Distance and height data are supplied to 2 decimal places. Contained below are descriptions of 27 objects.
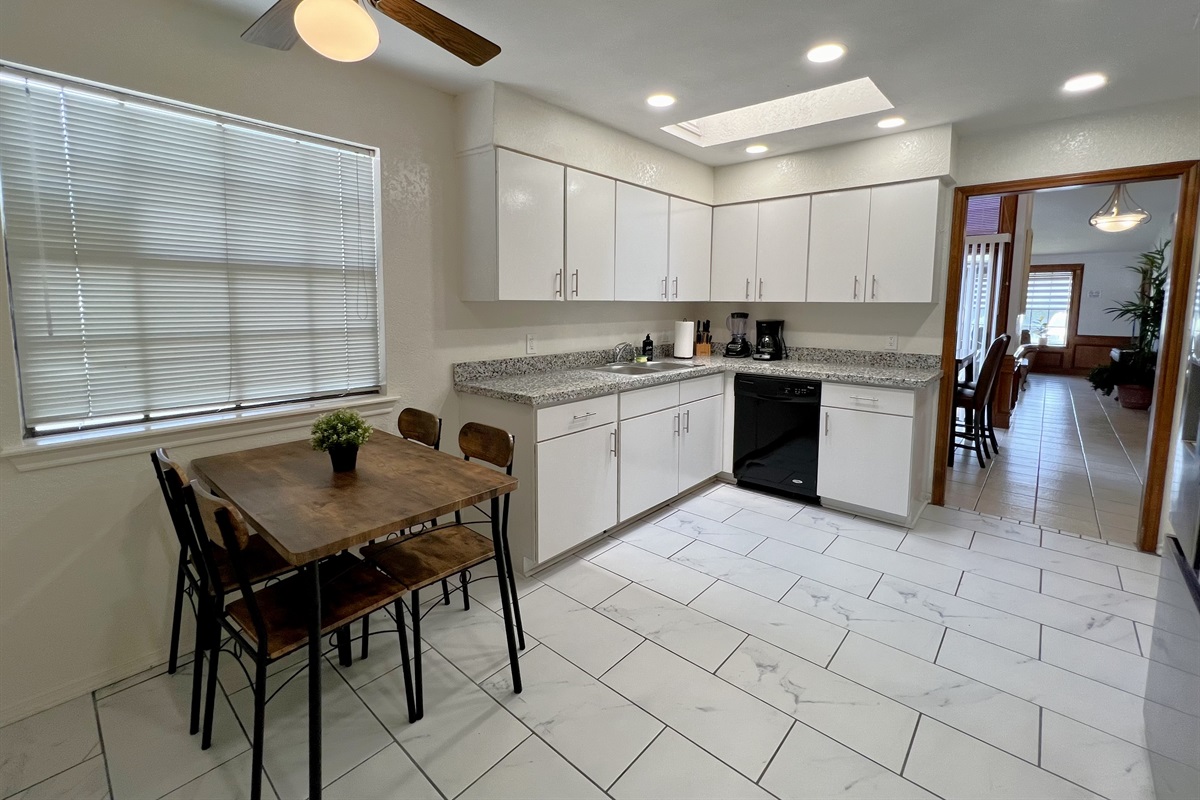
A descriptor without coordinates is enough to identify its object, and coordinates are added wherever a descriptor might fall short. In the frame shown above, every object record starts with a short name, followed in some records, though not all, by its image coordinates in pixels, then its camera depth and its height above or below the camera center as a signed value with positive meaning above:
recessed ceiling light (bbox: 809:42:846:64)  2.40 +1.15
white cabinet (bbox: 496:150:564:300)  2.96 +0.53
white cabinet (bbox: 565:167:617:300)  3.33 +0.55
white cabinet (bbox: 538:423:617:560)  2.90 -0.81
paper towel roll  4.44 -0.06
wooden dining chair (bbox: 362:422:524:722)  1.94 -0.79
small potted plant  2.03 -0.37
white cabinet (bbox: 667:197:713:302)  4.11 +0.58
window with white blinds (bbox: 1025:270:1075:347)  11.45 +0.61
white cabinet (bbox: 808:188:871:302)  3.75 +0.56
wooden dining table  1.51 -0.51
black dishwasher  3.77 -0.66
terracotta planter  7.37 -0.75
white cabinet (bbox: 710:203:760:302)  4.25 +0.58
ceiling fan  1.45 +0.83
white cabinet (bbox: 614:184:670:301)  3.67 +0.56
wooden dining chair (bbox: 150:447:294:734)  1.70 -0.78
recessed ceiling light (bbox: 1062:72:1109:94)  2.66 +1.16
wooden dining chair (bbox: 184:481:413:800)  1.48 -0.80
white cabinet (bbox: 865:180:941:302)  3.50 +0.55
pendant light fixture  5.48 +1.15
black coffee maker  4.38 -0.08
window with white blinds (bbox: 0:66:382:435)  1.94 +0.27
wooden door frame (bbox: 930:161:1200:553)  3.00 +0.19
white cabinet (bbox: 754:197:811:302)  4.00 +0.57
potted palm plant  7.19 -0.24
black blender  4.48 -0.04
